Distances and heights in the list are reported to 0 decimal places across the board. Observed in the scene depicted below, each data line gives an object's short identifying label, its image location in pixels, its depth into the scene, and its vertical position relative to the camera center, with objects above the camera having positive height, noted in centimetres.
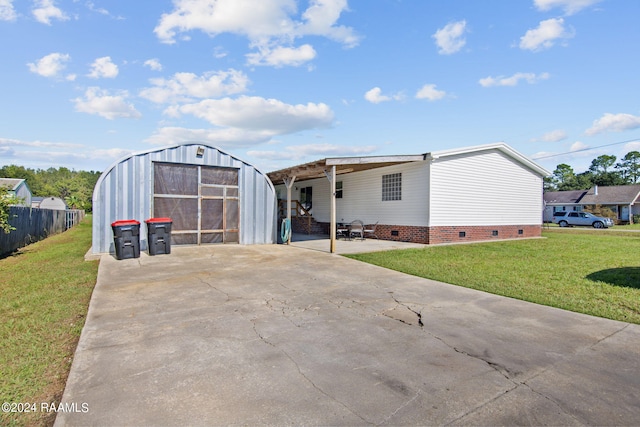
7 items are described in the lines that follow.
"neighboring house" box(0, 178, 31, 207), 3575 +277
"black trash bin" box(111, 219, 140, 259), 887 -79
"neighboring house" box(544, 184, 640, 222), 3506 +123
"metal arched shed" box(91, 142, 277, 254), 988 +47
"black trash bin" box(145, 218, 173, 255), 963 -77
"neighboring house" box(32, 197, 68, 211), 4084 +86
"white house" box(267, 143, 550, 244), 1257 +78
